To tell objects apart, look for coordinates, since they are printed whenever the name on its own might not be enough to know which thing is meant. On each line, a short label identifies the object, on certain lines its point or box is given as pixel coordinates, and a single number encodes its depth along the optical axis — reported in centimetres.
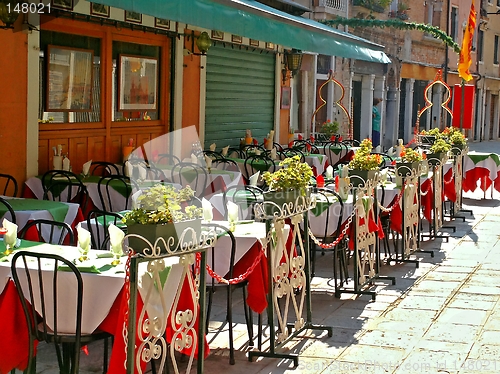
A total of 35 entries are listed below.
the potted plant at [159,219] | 416
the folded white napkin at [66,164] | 922
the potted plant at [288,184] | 582
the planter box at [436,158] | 1098
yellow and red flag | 1560
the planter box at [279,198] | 565
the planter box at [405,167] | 926
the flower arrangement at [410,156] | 948
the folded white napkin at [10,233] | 490
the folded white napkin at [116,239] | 469
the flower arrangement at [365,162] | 838
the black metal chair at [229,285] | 554
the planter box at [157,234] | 414
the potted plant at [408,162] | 927
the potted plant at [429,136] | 1551
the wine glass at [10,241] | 491
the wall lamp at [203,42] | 1230
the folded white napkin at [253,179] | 753
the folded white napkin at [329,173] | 966
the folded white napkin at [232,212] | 603
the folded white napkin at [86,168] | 901
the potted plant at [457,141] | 1324
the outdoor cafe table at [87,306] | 438
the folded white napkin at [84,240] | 481
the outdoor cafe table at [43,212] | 675
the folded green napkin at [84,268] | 444
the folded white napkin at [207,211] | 574
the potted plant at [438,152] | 1138
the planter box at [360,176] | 839
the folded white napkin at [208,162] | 1055
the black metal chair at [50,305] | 432
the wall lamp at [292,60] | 1656
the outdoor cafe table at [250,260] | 574
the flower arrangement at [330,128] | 1772
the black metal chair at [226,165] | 1203
